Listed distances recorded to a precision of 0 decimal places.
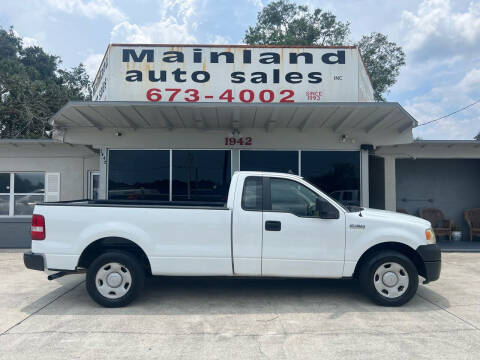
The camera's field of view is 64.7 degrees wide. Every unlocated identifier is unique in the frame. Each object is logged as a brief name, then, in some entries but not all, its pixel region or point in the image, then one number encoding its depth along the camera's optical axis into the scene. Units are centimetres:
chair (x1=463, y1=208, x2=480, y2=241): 1229
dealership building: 938
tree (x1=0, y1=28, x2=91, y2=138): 2291
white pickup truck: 533
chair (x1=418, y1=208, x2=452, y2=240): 1224
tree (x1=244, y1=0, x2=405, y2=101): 3081
